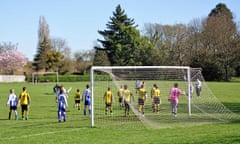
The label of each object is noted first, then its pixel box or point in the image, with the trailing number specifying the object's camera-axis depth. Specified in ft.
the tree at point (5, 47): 346.95
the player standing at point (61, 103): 63.93
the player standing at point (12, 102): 71.80
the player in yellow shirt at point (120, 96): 60.77
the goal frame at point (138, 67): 57.21
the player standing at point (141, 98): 62.03
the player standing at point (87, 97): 73.51
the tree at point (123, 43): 269.85
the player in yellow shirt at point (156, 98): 67.46
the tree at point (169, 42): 250.78
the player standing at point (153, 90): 67.00
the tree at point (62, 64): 309.42
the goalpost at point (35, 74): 273.75
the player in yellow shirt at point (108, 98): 68.98
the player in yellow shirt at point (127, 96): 60.34
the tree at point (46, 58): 305.12
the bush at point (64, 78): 275.75
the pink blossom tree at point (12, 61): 335.47
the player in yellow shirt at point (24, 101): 70.18
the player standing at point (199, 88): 78.36
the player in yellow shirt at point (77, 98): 82.85
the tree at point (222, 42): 238.68
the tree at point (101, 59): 263.90
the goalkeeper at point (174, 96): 66.40
